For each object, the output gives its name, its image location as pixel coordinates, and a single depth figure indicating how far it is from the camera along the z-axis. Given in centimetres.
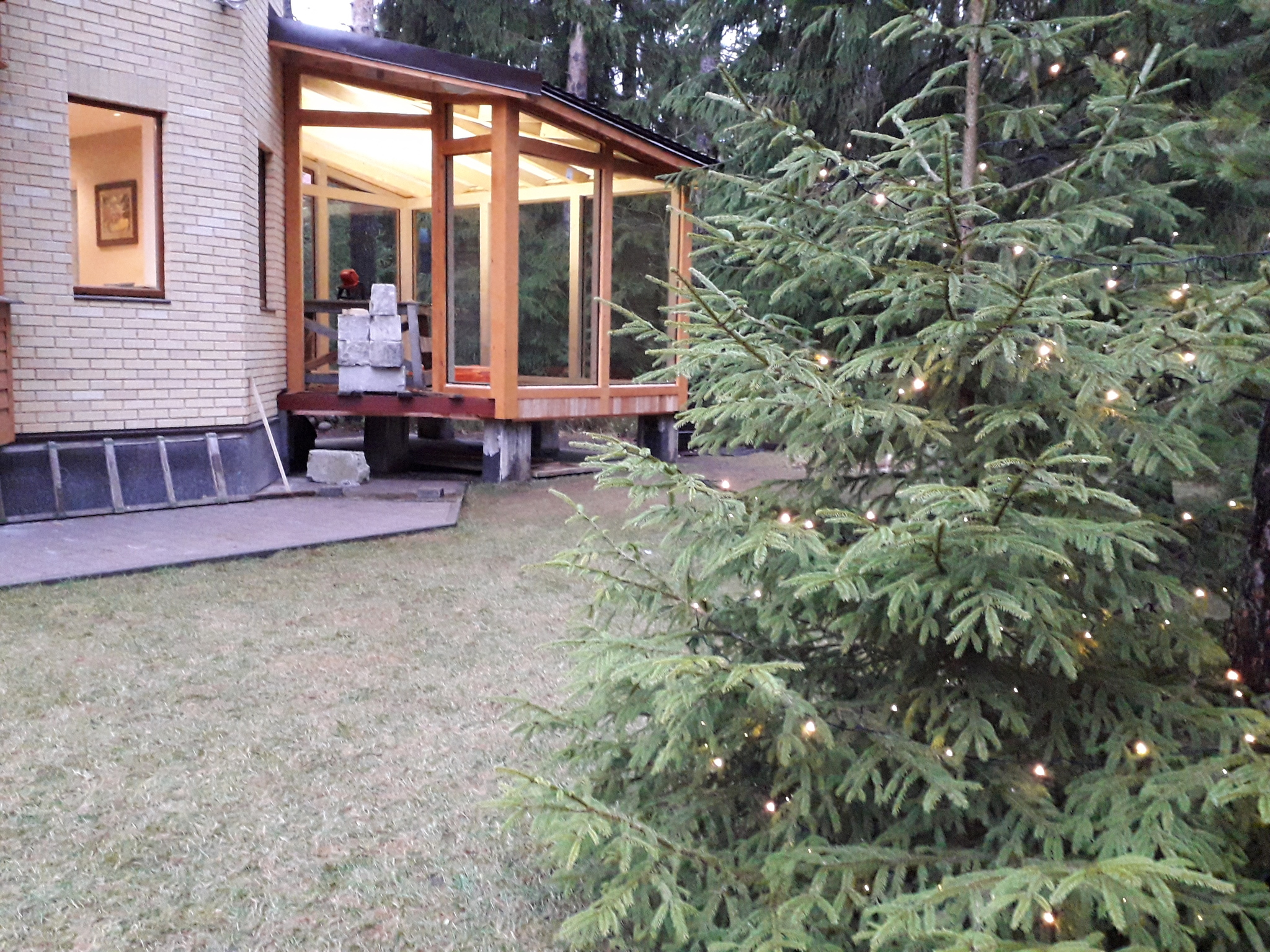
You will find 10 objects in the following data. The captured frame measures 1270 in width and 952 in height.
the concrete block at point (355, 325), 1058
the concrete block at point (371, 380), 1076
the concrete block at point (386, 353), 1069
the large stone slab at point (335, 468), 1012
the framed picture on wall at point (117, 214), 857
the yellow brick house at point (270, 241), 800
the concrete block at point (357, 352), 1070
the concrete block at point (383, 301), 1054
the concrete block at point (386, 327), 1059
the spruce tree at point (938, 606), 213
